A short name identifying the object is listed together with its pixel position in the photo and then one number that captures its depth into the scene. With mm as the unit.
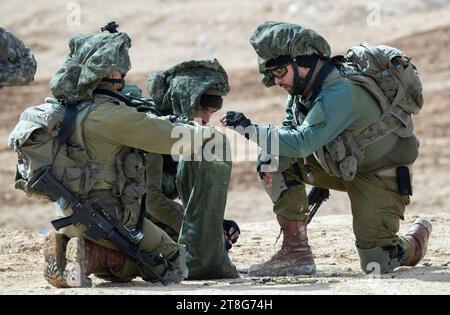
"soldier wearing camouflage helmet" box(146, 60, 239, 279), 16156
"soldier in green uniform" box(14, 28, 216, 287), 14898
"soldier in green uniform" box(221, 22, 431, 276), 15711
